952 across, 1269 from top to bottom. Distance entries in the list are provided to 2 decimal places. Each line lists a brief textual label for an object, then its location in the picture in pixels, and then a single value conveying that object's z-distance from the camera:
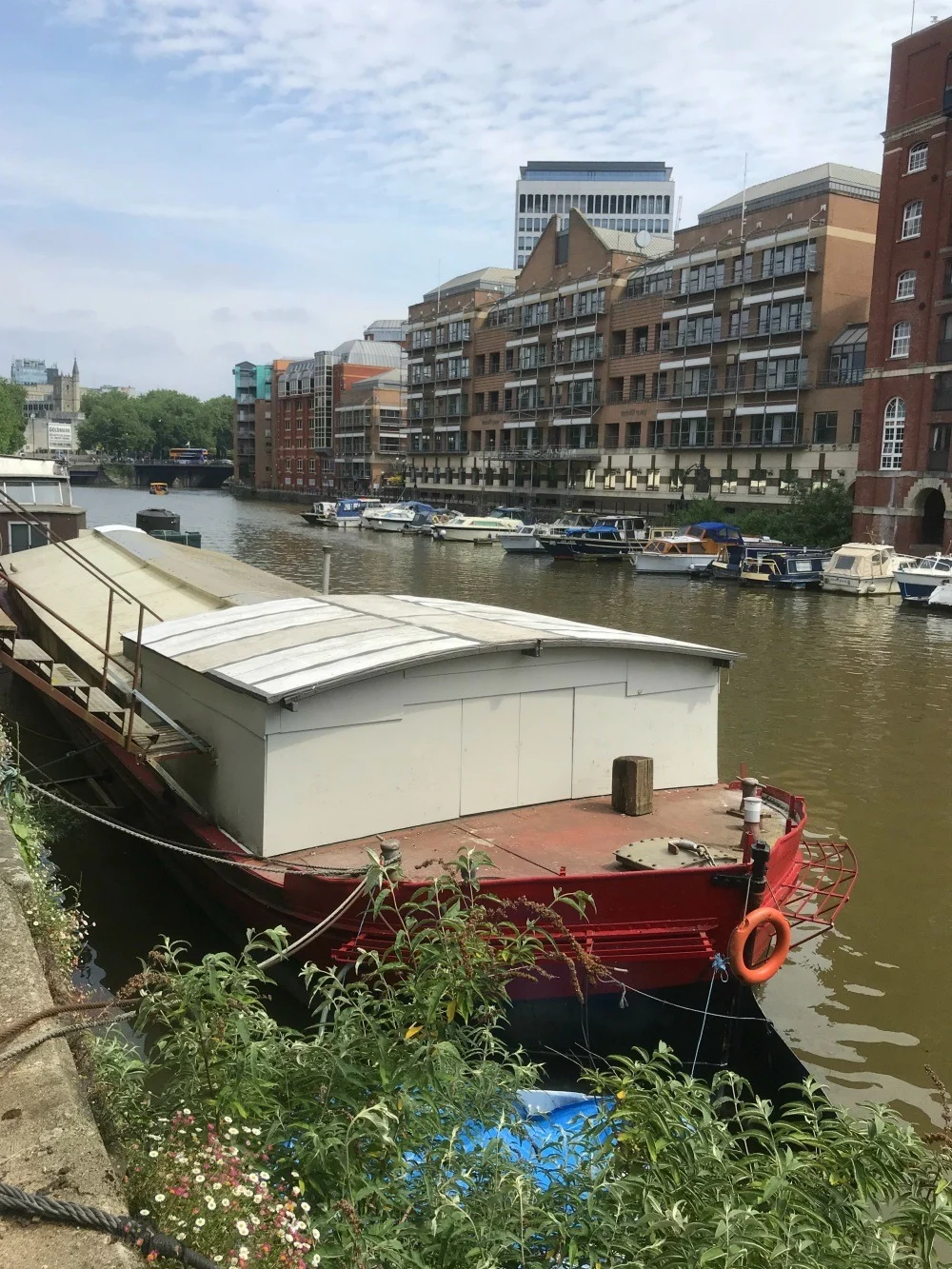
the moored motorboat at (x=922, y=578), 42.22
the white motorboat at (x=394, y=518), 82.12
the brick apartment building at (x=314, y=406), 129.88
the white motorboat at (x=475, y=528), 72.88
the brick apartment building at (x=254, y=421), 147.50
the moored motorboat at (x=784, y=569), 47.88
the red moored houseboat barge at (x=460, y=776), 8.42
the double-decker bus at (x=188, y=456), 176.62
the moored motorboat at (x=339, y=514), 86.75
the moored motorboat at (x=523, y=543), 65.31
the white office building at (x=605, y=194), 165.88
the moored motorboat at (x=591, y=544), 60.31
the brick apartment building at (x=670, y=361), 63.16
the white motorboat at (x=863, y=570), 45.91
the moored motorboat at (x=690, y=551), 53.34
